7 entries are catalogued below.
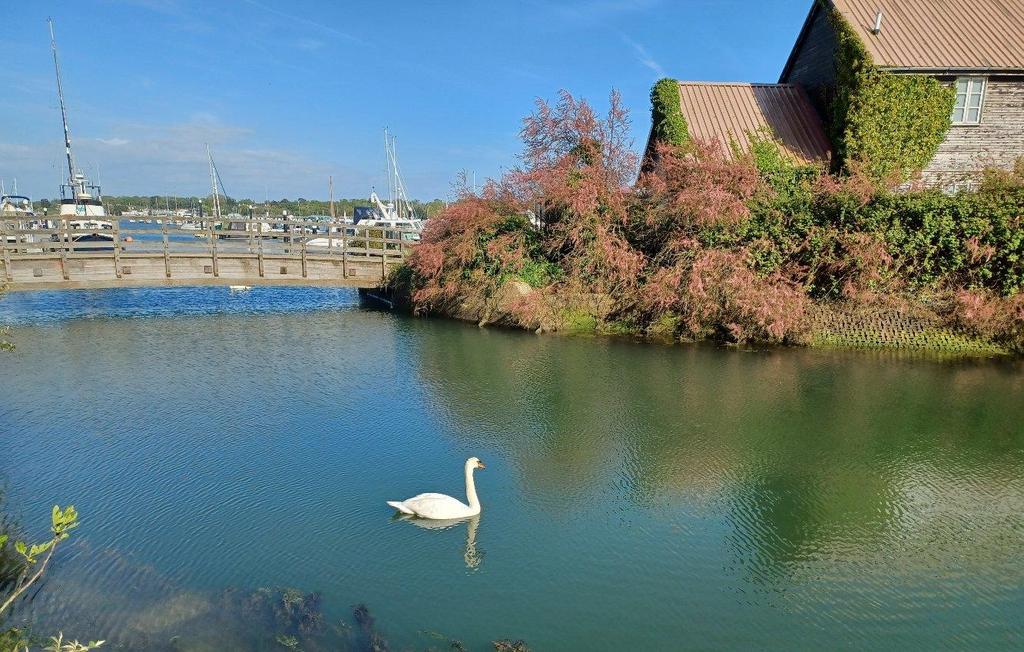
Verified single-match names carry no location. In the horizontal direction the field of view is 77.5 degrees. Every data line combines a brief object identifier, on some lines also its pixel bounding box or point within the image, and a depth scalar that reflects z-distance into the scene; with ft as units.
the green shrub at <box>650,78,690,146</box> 71.36
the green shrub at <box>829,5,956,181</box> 65.77
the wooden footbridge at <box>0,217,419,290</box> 69.26
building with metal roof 66.13
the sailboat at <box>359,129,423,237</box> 146.92
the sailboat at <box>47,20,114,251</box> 109.71
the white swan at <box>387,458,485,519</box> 24.70
